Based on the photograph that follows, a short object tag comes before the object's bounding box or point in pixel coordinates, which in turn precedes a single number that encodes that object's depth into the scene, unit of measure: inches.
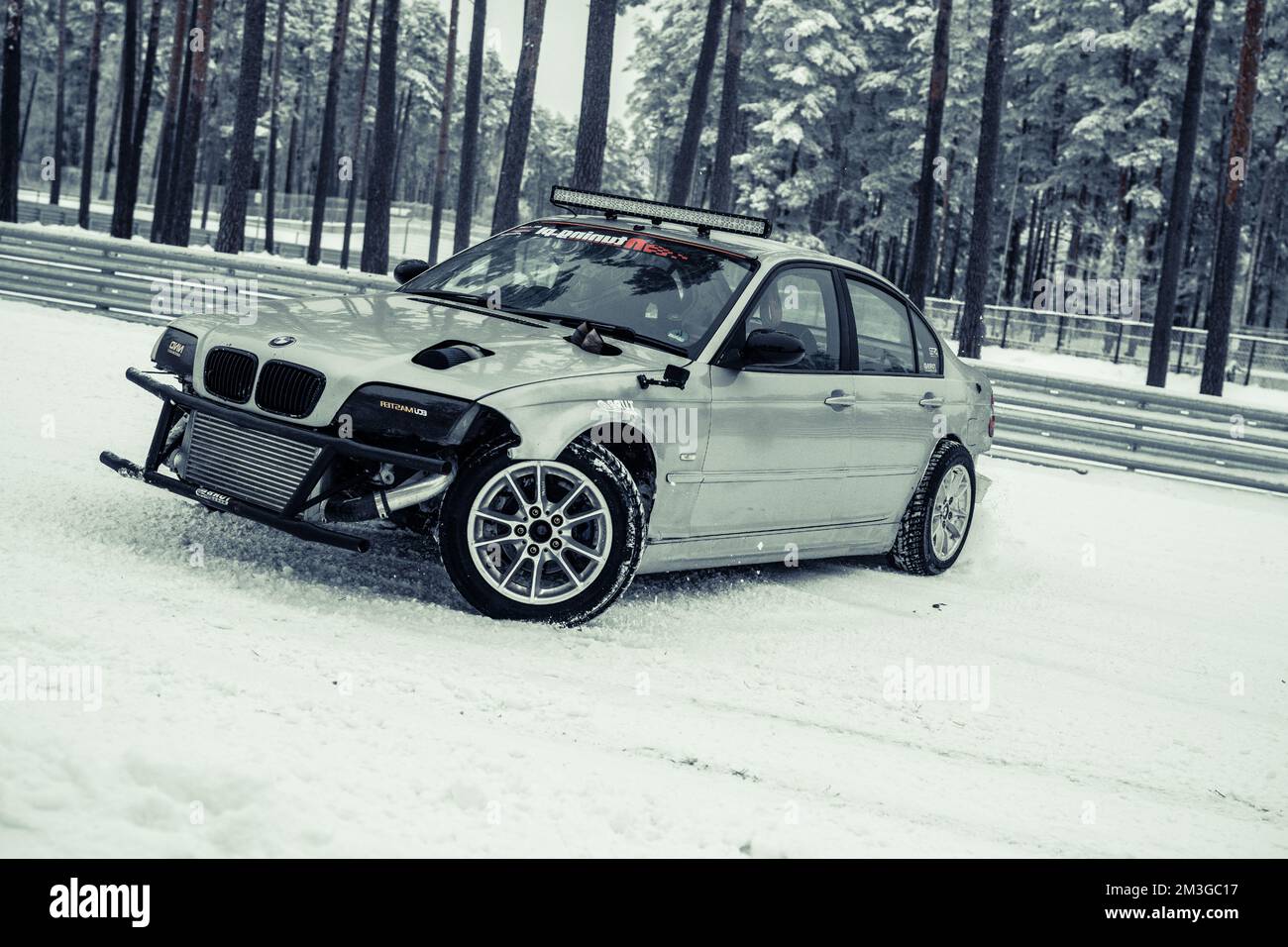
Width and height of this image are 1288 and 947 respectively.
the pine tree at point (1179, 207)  944.9
